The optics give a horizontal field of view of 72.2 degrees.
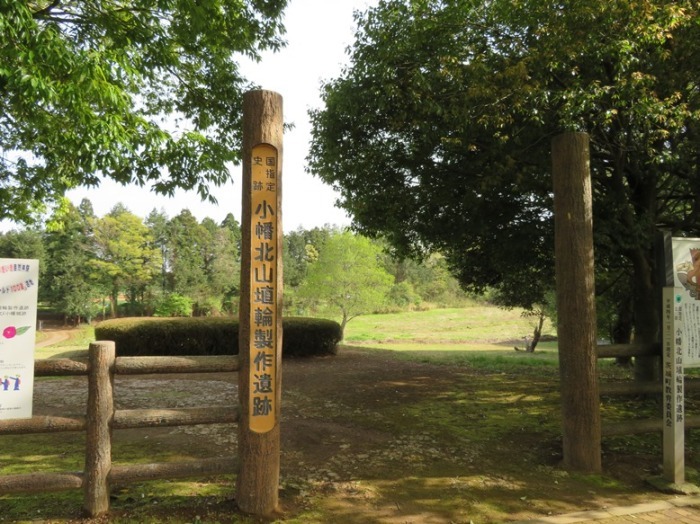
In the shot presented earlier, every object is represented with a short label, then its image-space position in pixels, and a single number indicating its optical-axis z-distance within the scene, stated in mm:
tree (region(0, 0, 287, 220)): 4918
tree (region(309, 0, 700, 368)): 5480
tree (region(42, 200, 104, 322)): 39031
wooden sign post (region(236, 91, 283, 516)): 3695
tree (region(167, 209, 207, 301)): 42906
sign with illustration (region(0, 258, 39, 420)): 3365
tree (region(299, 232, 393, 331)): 23703
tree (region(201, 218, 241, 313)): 44156
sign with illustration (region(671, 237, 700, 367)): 4586
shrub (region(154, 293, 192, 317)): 38000
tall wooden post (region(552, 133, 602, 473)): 4711
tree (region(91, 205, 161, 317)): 39747
